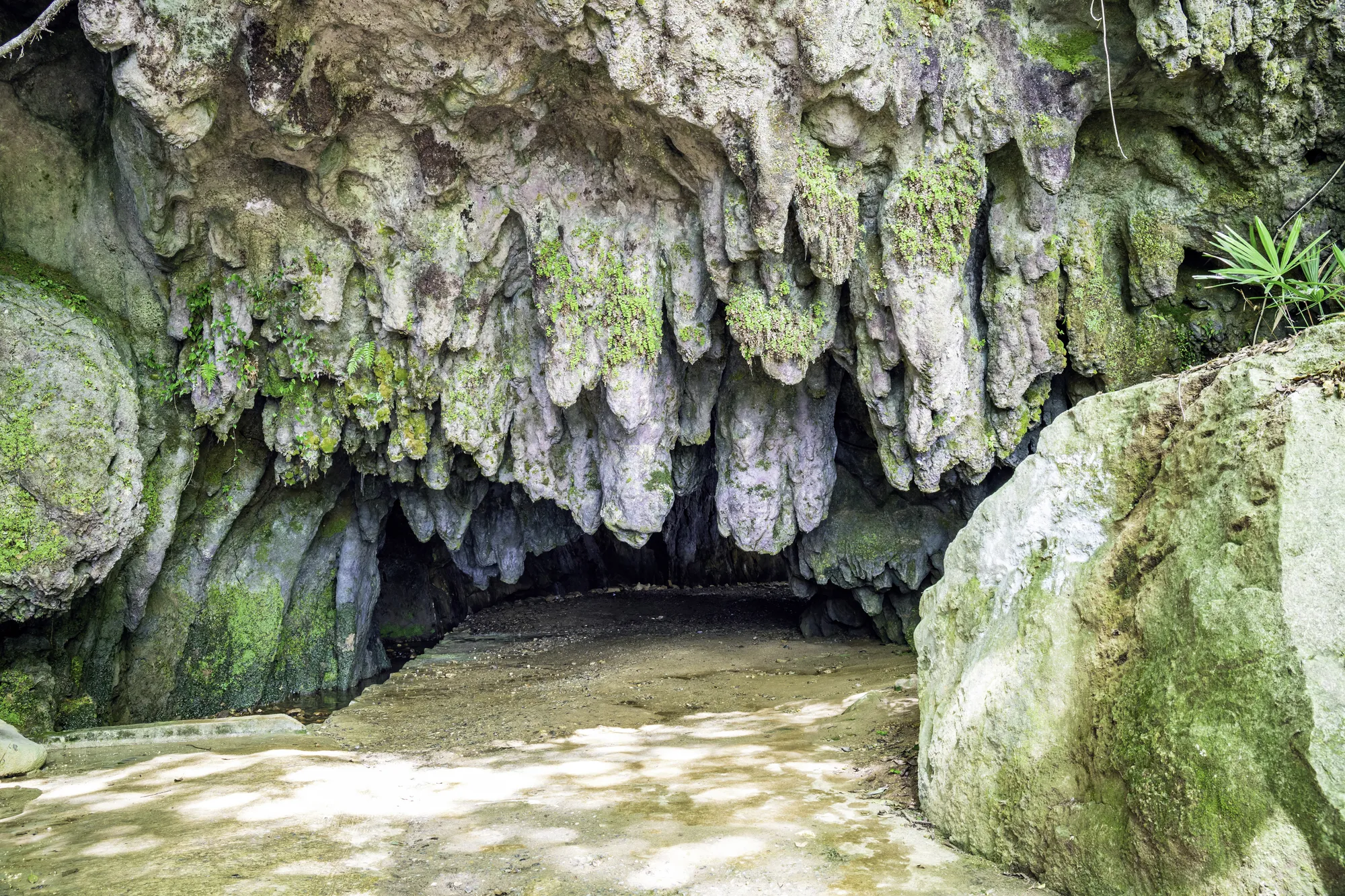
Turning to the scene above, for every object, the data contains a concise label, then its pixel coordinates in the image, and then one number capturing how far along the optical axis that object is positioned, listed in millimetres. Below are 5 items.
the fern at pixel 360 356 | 10188
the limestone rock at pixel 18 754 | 6579
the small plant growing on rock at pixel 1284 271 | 5965
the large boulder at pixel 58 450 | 7887
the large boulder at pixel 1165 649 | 3213
